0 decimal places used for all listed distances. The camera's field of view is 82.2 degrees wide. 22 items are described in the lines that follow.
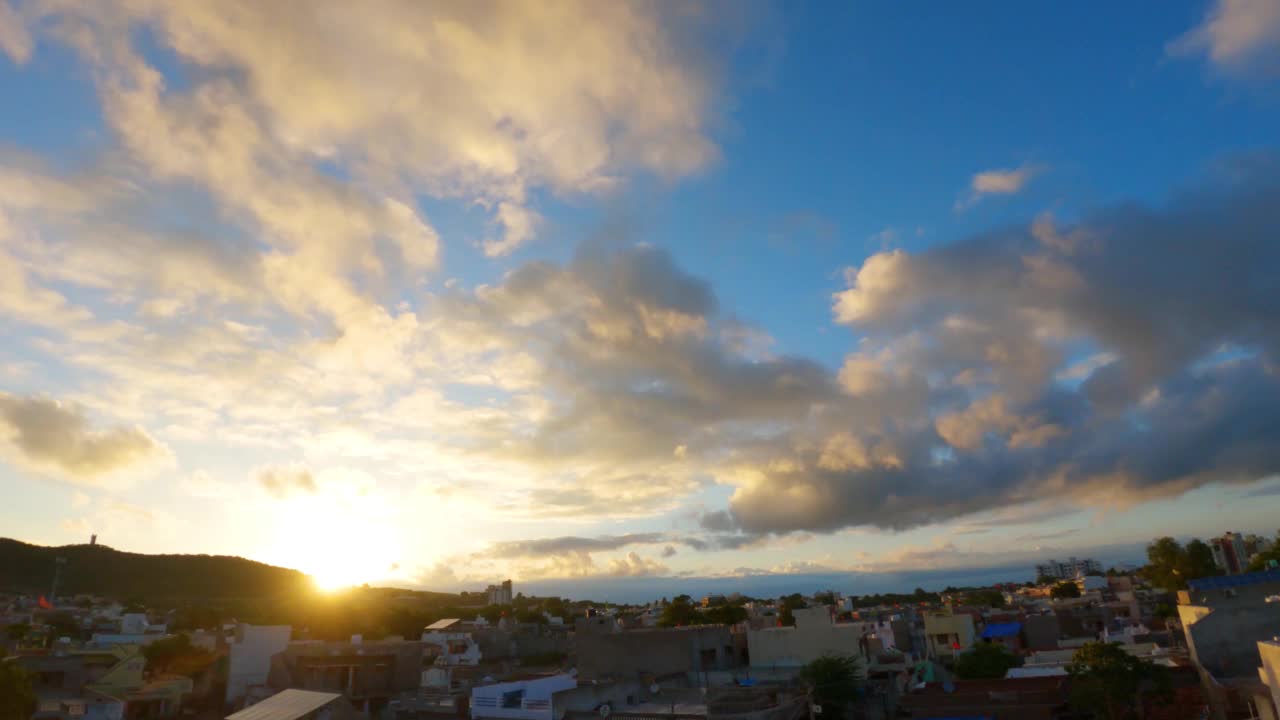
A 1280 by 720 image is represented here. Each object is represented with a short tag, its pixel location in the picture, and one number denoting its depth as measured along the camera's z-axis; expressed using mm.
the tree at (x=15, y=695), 35500
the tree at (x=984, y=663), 46406
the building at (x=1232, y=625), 37656
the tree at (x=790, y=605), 89006
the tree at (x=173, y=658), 61688
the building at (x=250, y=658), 56825
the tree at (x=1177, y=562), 83375
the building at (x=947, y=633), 65625
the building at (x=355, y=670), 52000
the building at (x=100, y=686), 47938
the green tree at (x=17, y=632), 70500
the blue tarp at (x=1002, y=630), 65812
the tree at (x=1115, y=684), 34688
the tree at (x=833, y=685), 40844
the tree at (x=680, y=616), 93875
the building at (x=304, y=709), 33750
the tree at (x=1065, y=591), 110250
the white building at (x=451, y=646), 70450
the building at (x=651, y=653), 51750
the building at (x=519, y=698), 32312
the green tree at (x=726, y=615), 98750
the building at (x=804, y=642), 53812
